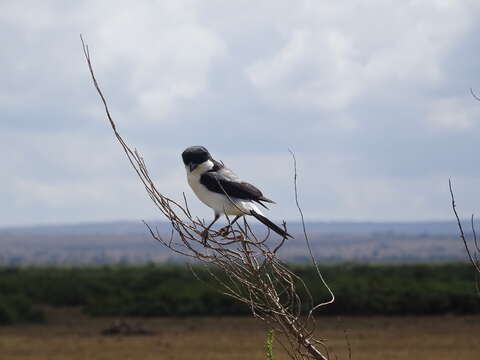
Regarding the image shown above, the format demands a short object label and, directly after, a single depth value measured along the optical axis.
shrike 6.54
